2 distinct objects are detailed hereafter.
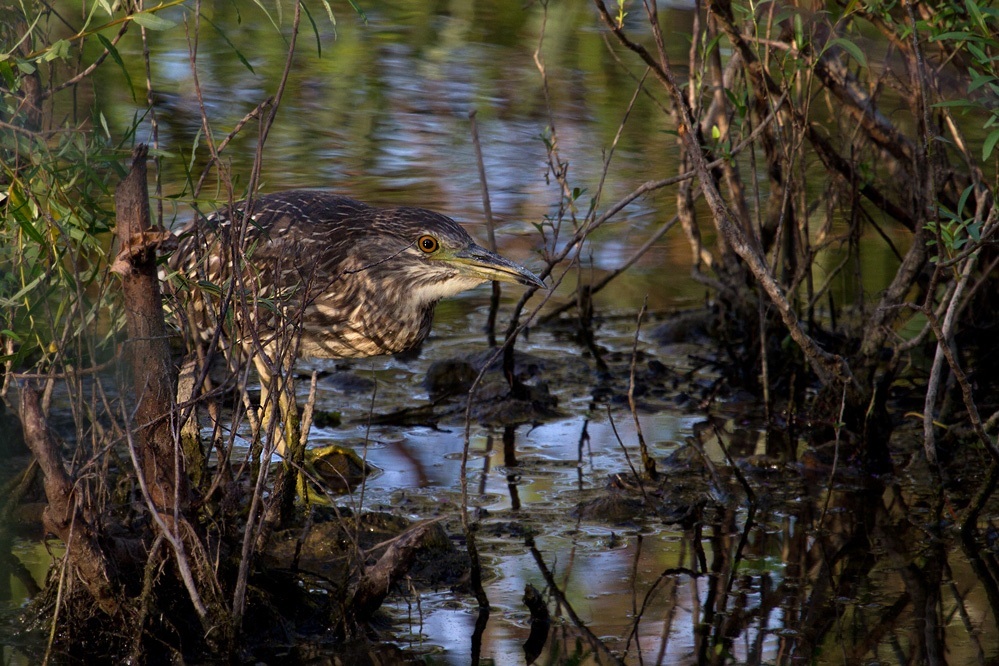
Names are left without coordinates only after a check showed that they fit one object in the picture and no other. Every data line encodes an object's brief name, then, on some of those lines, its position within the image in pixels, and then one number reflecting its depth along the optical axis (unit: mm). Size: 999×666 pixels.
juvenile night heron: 10367
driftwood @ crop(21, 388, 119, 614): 6719
